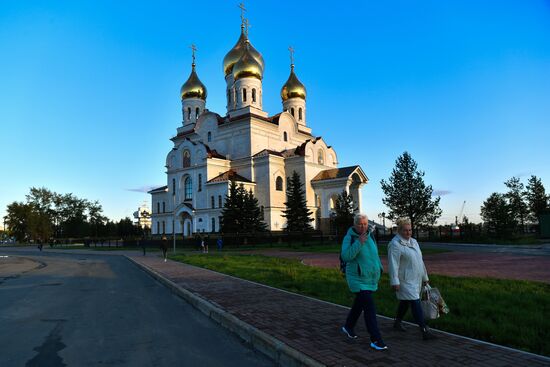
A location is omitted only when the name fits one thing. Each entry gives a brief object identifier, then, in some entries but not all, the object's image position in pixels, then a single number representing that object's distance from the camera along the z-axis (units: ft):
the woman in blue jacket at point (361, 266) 17.01
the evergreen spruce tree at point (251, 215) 129.80
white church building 157.58
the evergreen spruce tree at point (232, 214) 128.14
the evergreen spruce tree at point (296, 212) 135.64
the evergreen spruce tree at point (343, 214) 116.57
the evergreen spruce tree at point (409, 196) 117.91
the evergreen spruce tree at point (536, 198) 155.22
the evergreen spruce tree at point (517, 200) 153.66
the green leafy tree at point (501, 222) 109.76
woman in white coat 17.19
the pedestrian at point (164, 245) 76.81
